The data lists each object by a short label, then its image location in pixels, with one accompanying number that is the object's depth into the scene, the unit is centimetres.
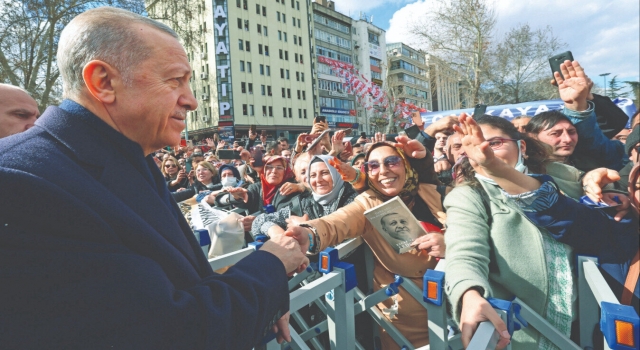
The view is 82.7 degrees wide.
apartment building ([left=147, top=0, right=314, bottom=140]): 4012
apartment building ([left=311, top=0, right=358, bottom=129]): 4954
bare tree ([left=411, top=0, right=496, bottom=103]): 1741
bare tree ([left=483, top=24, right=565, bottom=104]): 2009
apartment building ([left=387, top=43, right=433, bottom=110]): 6694
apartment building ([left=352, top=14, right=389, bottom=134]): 5581
